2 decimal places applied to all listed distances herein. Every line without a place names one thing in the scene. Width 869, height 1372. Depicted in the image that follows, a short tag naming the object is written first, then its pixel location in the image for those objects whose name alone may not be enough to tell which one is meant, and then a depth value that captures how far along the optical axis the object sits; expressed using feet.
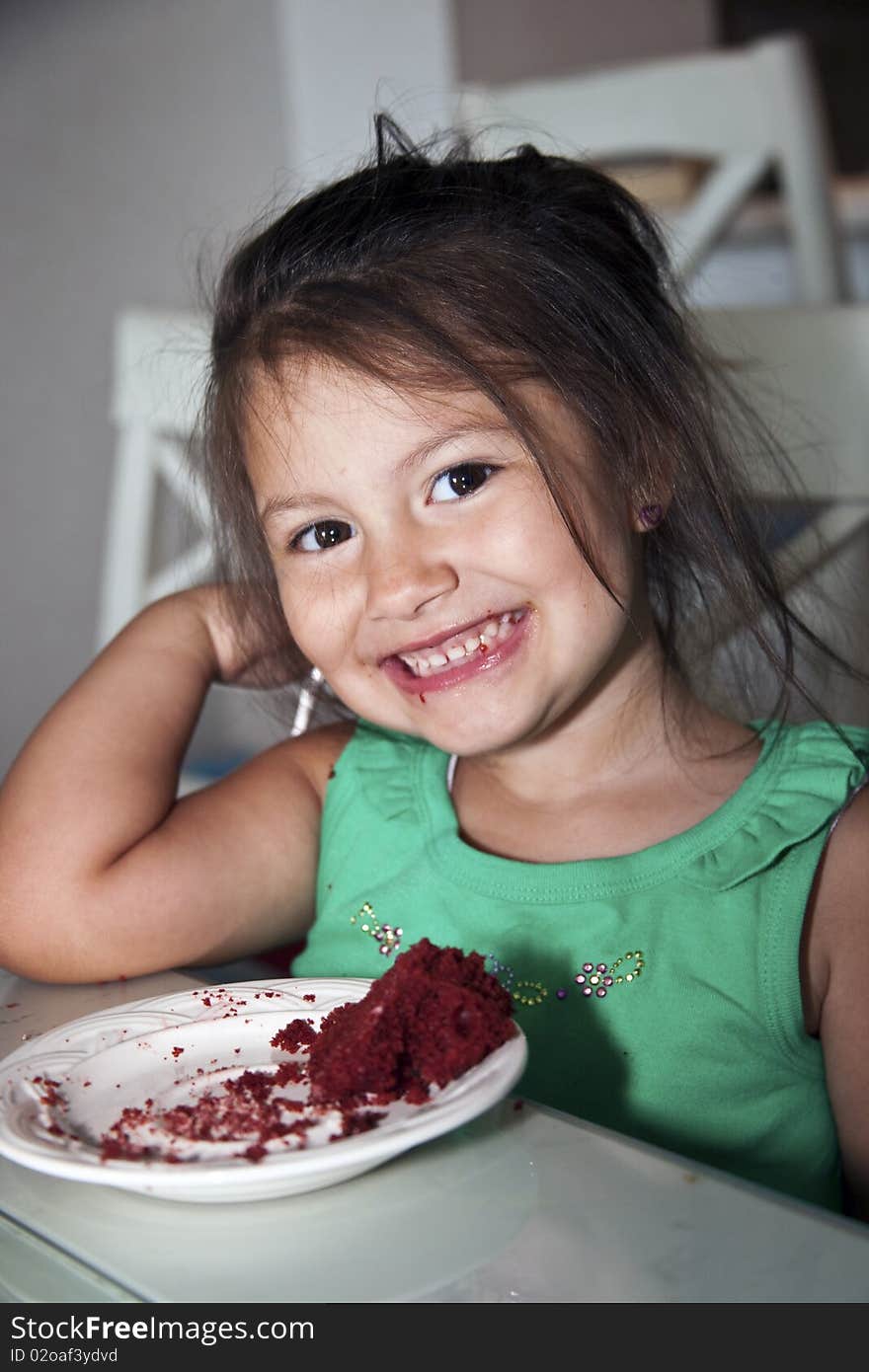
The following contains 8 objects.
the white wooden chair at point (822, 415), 3.94
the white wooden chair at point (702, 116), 5.14
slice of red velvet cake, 1.68
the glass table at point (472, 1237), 1.39
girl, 2.59
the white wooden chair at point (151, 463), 4.52
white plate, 1.53
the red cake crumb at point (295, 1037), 1.96
